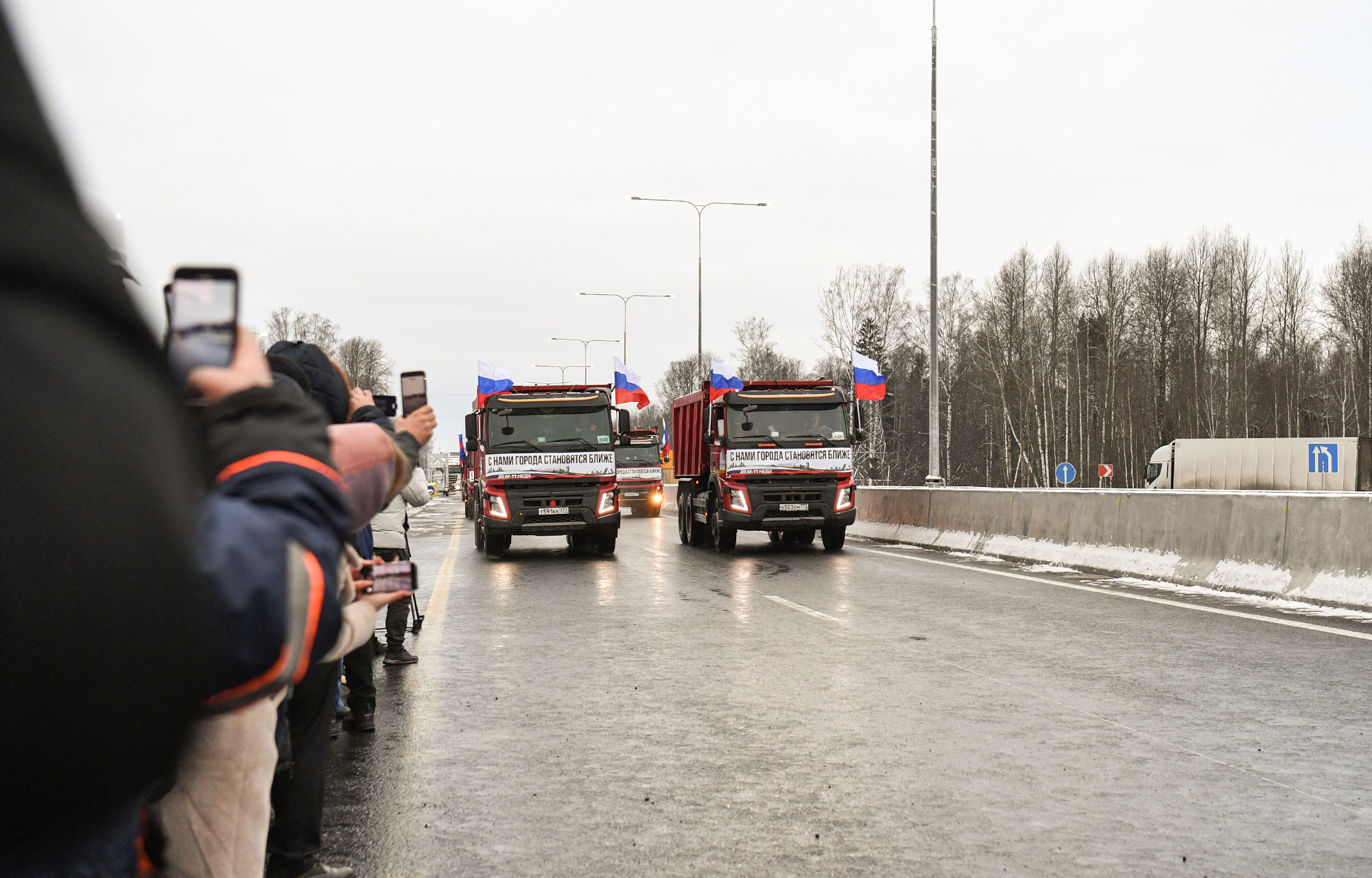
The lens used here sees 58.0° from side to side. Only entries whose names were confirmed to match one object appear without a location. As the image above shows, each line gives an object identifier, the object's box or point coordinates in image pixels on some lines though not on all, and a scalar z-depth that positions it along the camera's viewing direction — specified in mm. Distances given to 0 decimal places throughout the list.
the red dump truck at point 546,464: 20109
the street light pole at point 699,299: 46500
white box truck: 40938
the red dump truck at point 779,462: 20250
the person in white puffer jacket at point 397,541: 8438
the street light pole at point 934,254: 24391
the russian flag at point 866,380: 26938
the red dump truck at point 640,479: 39844
